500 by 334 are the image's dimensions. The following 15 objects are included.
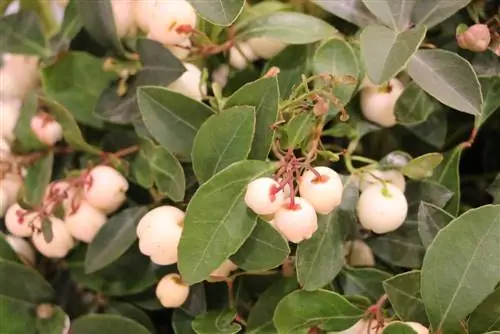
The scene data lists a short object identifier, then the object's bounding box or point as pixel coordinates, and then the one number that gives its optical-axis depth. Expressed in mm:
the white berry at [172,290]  275
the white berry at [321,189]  251
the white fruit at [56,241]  286
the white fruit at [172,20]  274
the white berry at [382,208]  264
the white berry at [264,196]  248
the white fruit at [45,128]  291
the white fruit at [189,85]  282
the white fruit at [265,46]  285
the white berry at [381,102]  281
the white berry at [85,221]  284
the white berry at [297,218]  249
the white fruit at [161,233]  262
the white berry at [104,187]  280
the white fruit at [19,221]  286
